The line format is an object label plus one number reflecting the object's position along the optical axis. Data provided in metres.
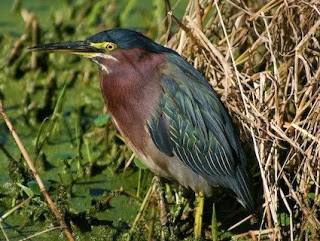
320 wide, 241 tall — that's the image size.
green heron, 8.57
